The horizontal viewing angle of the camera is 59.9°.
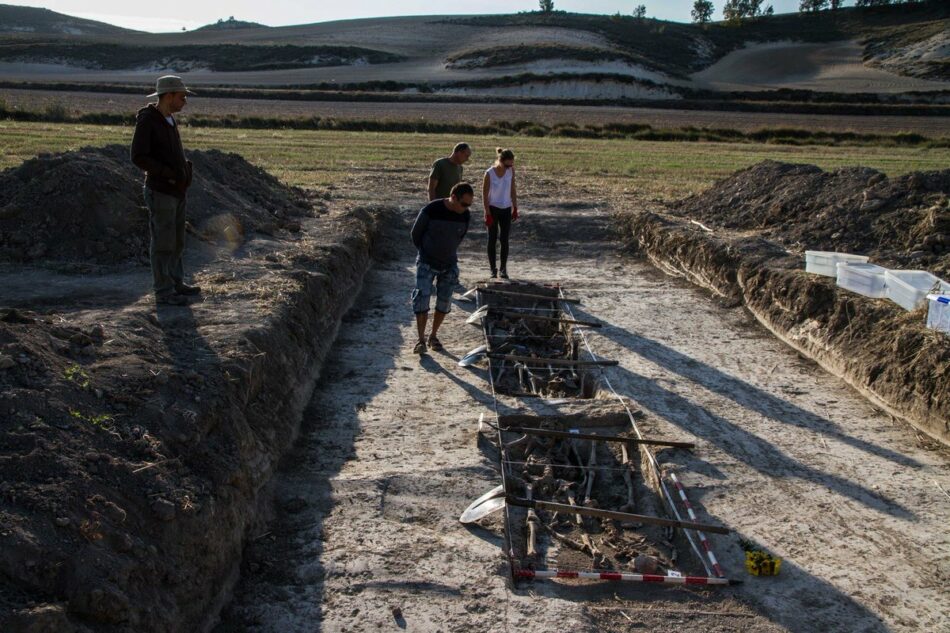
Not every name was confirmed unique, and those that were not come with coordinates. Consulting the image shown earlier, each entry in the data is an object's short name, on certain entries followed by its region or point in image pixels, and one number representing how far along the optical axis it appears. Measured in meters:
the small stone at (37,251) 9.01
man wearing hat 6.89
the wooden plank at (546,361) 8.66
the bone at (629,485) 6.05
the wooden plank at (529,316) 9.97
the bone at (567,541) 5.63
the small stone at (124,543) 4.04
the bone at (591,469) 6.49
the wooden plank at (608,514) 5.43
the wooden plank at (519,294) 11.04
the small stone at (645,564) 5.30
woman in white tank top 11.00
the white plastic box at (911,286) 8.51
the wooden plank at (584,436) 6.59
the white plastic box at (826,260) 10.20
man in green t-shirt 10.53
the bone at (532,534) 5.47
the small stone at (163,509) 4.40
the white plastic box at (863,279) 9.19
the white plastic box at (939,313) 7.80
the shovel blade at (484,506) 5.66
